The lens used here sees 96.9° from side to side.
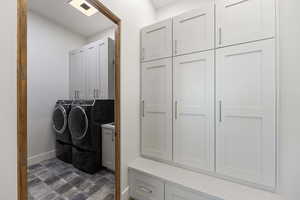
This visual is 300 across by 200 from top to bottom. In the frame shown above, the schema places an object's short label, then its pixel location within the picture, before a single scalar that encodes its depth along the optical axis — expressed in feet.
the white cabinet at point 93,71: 6.68
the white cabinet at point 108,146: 5.83
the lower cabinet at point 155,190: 4.45
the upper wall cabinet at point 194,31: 5.02
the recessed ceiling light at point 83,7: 6.13
